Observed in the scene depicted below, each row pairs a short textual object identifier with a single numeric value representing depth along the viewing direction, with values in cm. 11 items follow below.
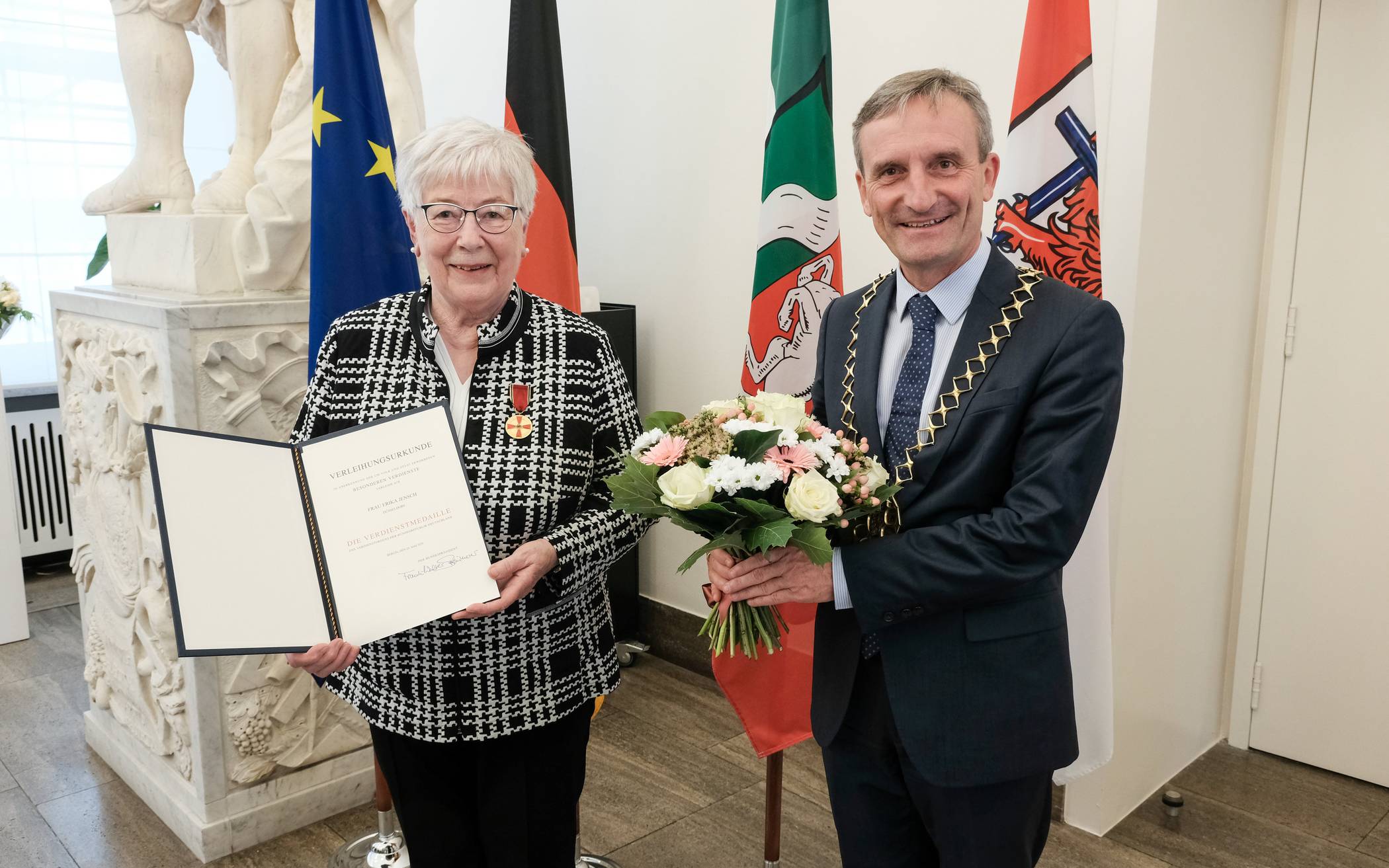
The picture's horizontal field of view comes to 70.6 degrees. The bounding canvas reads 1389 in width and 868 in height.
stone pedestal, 264
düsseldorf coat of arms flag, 226
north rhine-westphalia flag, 261
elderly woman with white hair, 159
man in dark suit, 133
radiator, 524
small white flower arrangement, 490
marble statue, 273
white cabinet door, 282
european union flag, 245
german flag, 288
